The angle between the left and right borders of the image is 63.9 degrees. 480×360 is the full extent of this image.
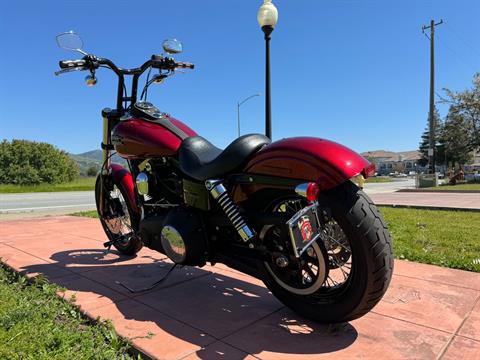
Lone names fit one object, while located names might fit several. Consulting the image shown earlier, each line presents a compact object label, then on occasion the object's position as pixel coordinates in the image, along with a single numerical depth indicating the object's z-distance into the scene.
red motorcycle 2.10
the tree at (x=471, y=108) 27.75
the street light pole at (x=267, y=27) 6.07
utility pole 23.80
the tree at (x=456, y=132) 28.83
